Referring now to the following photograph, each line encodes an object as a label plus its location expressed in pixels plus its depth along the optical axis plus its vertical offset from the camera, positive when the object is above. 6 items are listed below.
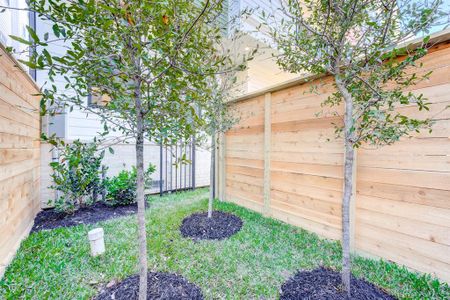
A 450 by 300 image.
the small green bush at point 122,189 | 4.17 -0.78
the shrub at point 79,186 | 3.47 -0.63
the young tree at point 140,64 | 1.07 +0.50
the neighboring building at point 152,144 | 4.30 +0.36
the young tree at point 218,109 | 3.30 +0.65
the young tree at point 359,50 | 1.45 +0.81
